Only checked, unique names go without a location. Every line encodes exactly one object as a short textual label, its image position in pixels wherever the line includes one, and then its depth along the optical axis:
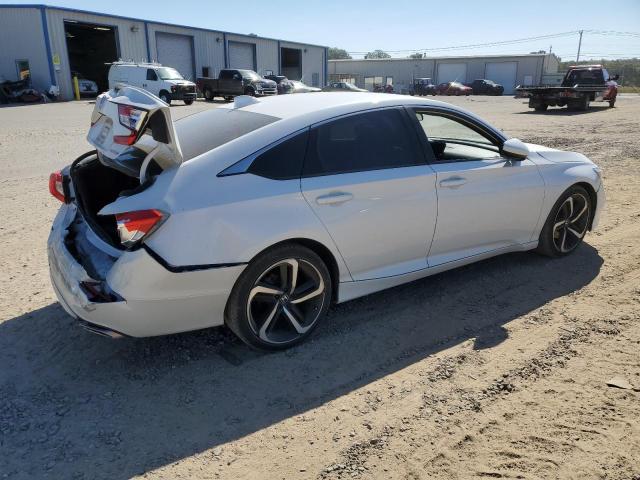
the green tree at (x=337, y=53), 153.57
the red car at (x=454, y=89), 51.47
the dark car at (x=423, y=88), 53.94
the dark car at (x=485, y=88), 53.77
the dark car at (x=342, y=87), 33.87
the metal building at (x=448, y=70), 62.97
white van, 28.31
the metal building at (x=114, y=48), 31.98
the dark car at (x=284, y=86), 33.97
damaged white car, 2.85
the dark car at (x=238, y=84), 32.66
